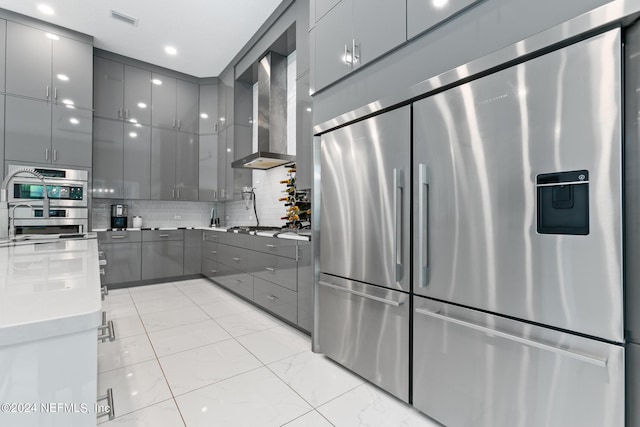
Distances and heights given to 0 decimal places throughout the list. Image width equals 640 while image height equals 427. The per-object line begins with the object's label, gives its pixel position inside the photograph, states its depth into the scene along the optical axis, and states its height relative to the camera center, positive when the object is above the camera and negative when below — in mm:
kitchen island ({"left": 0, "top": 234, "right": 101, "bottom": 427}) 513 -259
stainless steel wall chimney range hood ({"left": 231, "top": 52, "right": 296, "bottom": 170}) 3926 +1445
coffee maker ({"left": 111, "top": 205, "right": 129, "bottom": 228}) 4461 -38
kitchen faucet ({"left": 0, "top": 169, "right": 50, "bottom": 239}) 1929 +14
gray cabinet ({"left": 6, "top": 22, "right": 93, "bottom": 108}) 3521 +1828
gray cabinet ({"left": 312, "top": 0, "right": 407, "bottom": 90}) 1671 +1129
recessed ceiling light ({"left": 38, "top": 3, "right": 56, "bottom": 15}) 3359 +2336
